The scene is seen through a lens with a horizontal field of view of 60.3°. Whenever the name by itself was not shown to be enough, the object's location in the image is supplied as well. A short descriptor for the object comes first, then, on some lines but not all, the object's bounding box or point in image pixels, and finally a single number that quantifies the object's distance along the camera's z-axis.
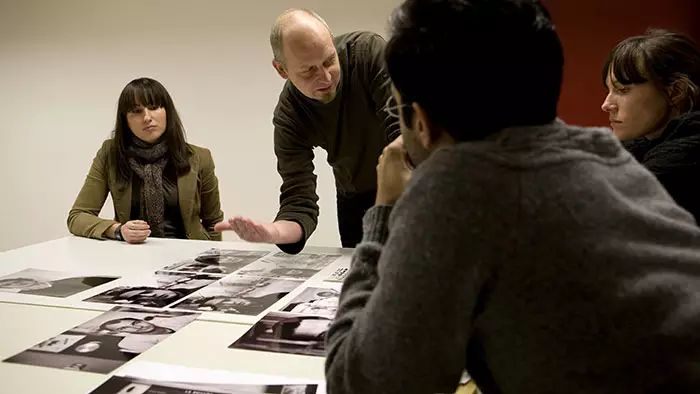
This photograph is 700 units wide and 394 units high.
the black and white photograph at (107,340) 1.05
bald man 1.63
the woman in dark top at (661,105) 1.30
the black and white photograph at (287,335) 1.09
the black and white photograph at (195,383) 0.93
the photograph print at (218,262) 1.63
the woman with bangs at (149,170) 2.37
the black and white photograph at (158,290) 1.36
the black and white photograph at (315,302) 1.27
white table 0.99
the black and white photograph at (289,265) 1.57
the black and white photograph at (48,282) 1.45
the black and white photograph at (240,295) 1.31
